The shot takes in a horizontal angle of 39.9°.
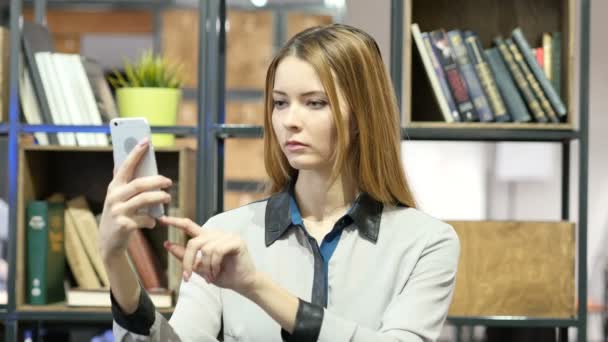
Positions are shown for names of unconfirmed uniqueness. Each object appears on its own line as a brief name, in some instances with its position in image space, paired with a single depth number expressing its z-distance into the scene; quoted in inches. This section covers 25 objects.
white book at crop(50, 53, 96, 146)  95.0
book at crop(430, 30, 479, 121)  92.7
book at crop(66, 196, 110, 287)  95.1
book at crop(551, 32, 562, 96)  93.9
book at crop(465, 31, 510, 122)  92.8
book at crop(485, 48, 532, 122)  92.7
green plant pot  97.0
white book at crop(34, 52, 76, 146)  94.8
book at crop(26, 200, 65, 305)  93.0
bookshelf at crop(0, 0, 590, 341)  91.2
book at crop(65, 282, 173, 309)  93.6
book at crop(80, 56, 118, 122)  97.4
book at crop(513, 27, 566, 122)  91.7
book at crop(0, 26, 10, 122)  94.5
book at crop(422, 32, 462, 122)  92.7
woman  57.0
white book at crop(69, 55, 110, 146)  95.6
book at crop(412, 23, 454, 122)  92.4
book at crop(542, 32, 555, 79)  94.3
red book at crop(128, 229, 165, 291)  95.1
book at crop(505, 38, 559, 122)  92.2
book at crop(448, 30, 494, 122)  92.5
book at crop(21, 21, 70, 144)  94.4
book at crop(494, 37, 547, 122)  92.2
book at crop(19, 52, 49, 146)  94.4
